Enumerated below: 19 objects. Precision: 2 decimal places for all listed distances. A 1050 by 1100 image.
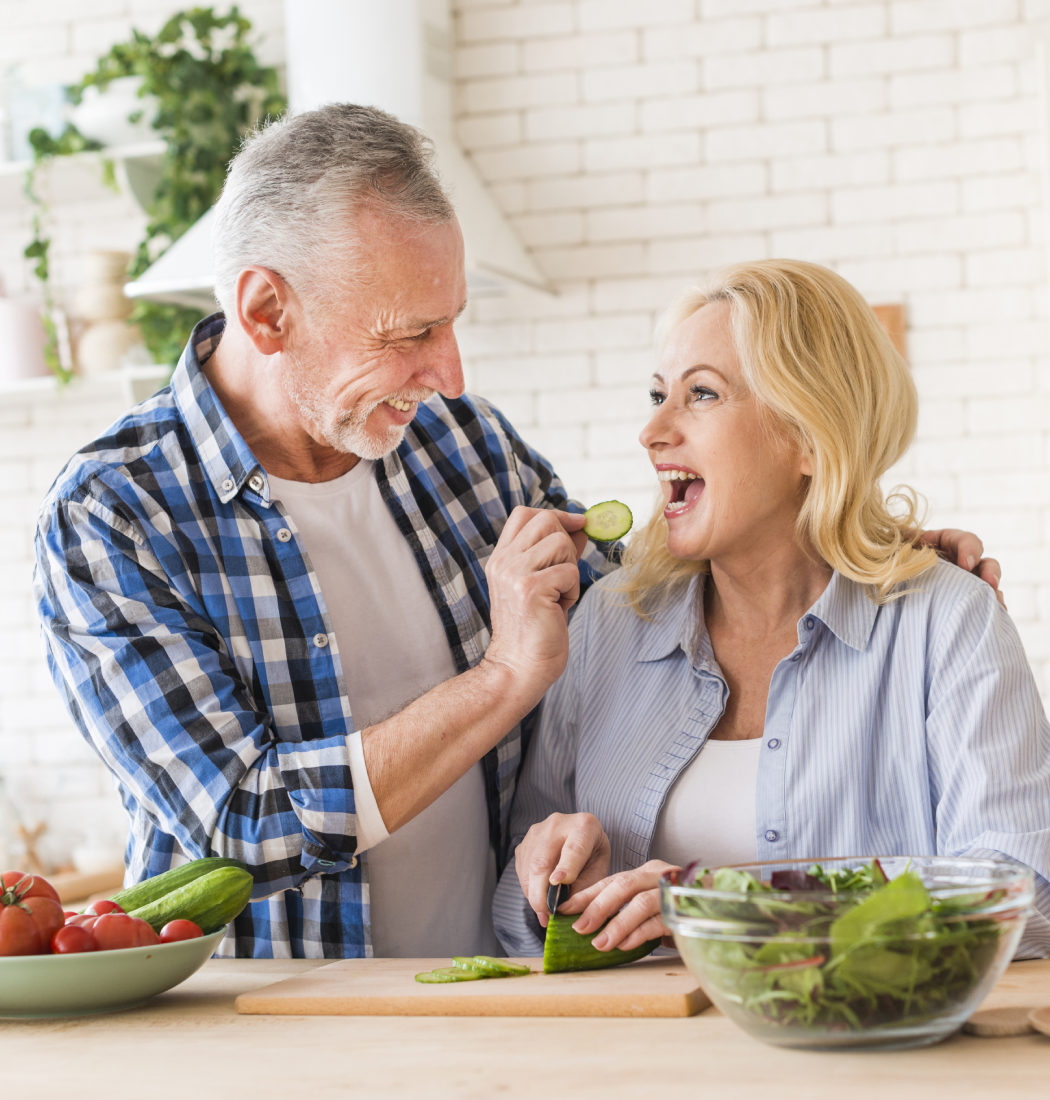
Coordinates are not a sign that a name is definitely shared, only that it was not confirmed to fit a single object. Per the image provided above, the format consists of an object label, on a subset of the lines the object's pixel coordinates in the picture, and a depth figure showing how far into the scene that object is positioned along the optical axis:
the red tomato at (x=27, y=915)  1.45
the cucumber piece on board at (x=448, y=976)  1.53
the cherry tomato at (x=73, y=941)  1.45
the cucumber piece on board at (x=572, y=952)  1.57
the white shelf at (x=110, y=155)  4.12
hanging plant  4.07
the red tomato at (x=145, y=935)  1.49
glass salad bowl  1.09
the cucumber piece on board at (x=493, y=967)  1.55
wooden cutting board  1.39
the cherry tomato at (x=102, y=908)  1.52
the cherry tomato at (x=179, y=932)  1.50
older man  1.76
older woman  1.80
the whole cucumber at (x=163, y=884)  1.60
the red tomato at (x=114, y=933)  1.47
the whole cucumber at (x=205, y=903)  1.55
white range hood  3.87
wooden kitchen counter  1.13
